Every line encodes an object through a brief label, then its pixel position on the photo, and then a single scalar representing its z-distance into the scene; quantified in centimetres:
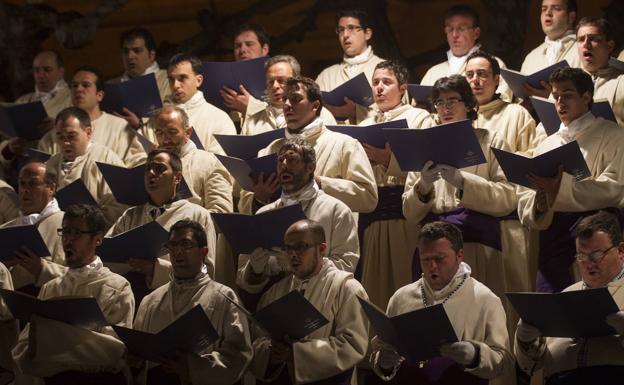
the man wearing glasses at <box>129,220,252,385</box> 1287
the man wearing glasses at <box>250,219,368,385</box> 1267
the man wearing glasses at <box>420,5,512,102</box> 1753
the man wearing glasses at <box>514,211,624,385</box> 1211
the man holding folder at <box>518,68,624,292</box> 1391
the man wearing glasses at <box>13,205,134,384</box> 1331
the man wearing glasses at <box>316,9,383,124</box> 1825
